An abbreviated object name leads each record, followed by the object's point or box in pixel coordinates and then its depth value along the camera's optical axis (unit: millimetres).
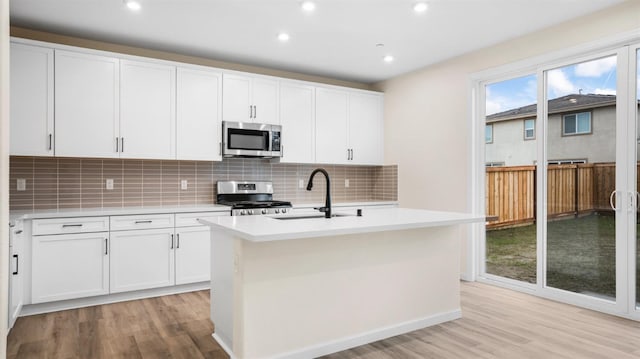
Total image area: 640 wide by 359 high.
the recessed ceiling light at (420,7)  3309
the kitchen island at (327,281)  2439
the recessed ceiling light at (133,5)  3270
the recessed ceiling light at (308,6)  3304
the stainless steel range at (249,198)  4420
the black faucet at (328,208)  3013
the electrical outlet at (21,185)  3877
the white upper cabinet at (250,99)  4613
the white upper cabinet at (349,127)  5320
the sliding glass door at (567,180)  3381
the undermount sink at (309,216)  3080
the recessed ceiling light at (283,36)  3996
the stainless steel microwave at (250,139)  4566
